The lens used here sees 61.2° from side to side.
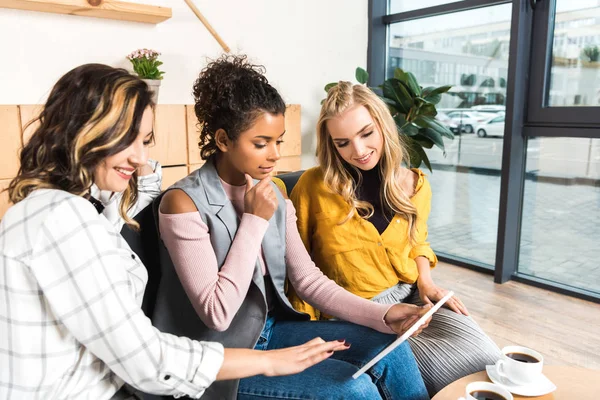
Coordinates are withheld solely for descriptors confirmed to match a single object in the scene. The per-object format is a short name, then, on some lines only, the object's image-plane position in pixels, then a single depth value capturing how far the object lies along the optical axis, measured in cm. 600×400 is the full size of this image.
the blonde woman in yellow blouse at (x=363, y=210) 162
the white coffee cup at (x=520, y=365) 101
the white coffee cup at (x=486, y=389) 95
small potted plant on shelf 255
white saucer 100
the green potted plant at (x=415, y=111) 303
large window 279
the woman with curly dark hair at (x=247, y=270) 109
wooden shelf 237
